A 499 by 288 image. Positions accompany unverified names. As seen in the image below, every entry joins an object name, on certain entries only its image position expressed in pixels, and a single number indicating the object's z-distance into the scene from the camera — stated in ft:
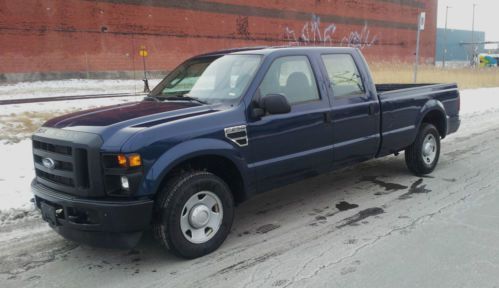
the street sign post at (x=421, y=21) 48.42
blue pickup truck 11.92
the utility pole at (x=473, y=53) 199.31
